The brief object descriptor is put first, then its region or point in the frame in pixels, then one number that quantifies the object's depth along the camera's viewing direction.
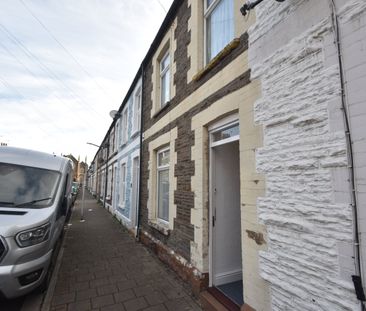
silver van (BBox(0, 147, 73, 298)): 3.35
